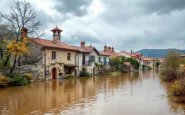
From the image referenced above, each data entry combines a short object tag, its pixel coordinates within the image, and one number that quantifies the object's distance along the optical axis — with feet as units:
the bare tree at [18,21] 80.74
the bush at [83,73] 119.72
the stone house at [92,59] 125.08
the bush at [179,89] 41.65
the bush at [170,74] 80.43
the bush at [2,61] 91.66
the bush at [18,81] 70.68
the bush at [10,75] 70.90
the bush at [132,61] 202.90
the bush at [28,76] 77.53
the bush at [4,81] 64.80
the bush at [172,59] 102.53
